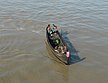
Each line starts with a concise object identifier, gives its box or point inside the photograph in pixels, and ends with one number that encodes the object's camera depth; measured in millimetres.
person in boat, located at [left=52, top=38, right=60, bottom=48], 14352
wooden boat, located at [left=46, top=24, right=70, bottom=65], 12420
